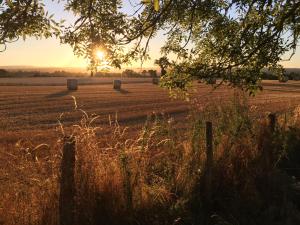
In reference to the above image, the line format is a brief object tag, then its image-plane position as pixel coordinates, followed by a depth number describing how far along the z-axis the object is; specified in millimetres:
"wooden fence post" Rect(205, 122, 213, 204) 3567
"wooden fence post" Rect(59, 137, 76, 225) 2661
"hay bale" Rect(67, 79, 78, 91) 19453
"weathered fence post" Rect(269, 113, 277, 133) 4767
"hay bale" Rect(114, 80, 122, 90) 21045
